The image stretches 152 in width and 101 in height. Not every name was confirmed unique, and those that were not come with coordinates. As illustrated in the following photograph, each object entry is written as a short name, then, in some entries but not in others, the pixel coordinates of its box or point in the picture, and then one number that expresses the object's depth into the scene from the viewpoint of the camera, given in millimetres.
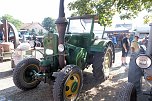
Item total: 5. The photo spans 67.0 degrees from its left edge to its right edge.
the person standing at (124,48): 5045
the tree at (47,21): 35524
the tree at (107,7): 3697
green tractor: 2483
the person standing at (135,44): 4070
